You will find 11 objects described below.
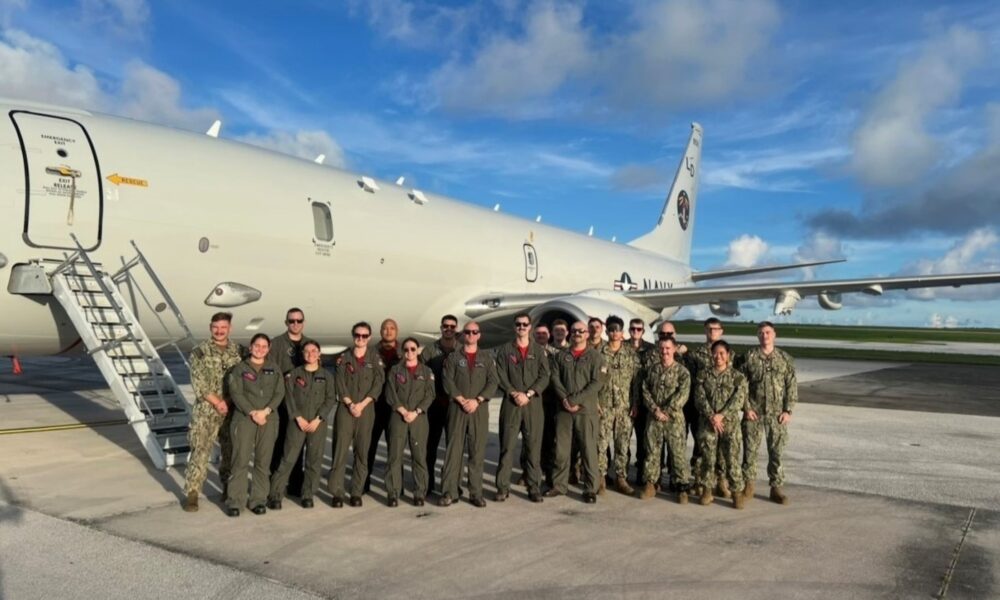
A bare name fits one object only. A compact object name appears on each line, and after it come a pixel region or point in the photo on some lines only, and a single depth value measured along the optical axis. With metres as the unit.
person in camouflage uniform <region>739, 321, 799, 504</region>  6.63
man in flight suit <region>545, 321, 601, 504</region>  6.76
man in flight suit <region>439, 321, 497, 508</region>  6.58
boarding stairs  7.33
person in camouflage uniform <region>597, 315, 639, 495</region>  7.09
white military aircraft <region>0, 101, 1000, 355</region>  8.04
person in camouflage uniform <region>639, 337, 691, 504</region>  6.80
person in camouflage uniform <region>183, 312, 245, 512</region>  6.14
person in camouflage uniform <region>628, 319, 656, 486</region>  7.25
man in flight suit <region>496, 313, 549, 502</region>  6.76
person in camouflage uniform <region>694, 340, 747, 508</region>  6.54
